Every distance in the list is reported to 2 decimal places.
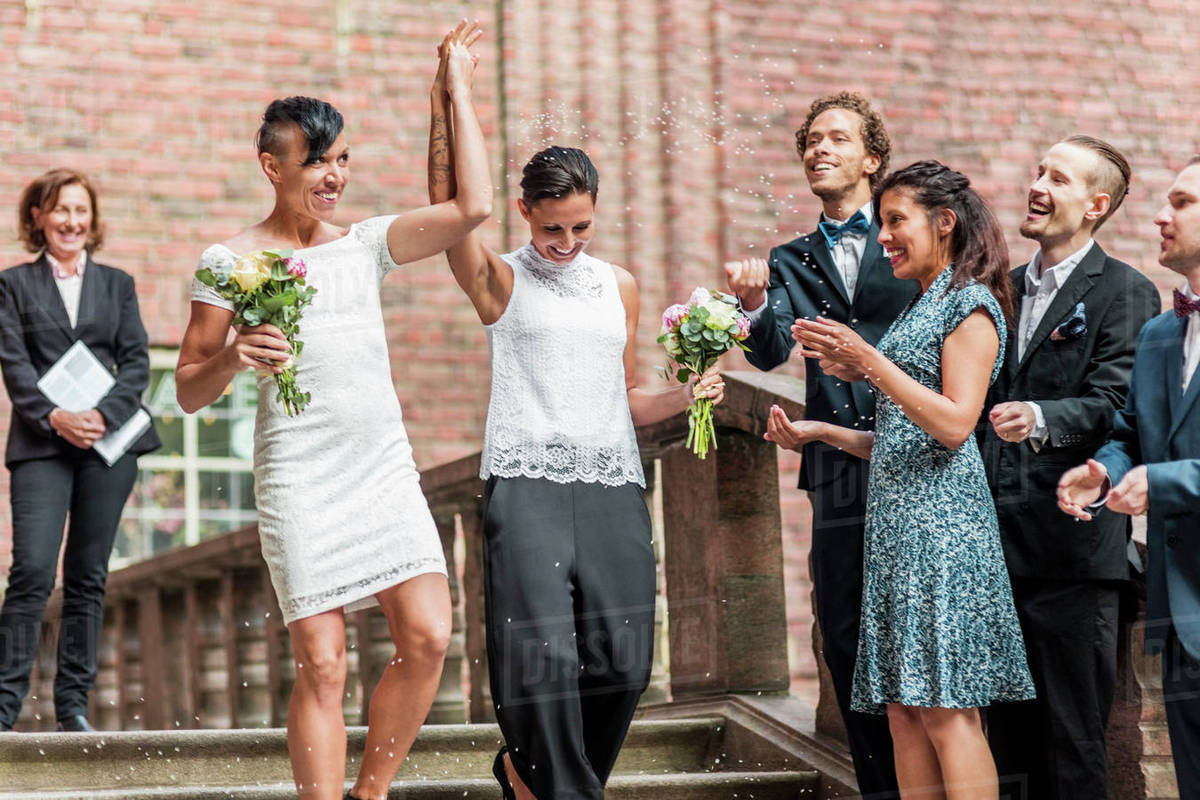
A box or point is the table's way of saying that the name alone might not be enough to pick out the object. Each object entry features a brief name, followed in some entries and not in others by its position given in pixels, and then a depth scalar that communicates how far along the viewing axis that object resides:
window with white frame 9.47
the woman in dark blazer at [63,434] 5.54
